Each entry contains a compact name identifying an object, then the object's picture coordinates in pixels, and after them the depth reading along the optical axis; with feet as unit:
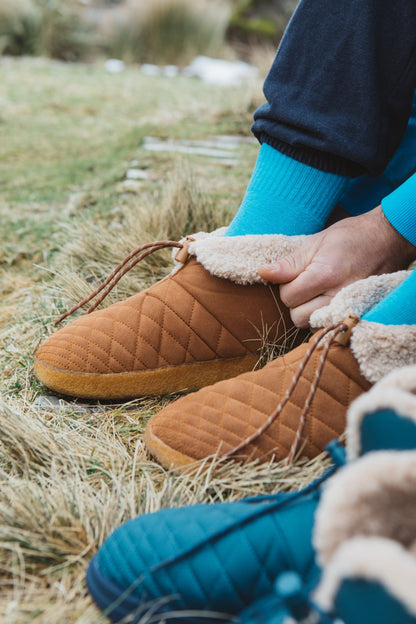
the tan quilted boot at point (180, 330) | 3.50
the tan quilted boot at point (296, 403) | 2.77
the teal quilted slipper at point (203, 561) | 1.98
